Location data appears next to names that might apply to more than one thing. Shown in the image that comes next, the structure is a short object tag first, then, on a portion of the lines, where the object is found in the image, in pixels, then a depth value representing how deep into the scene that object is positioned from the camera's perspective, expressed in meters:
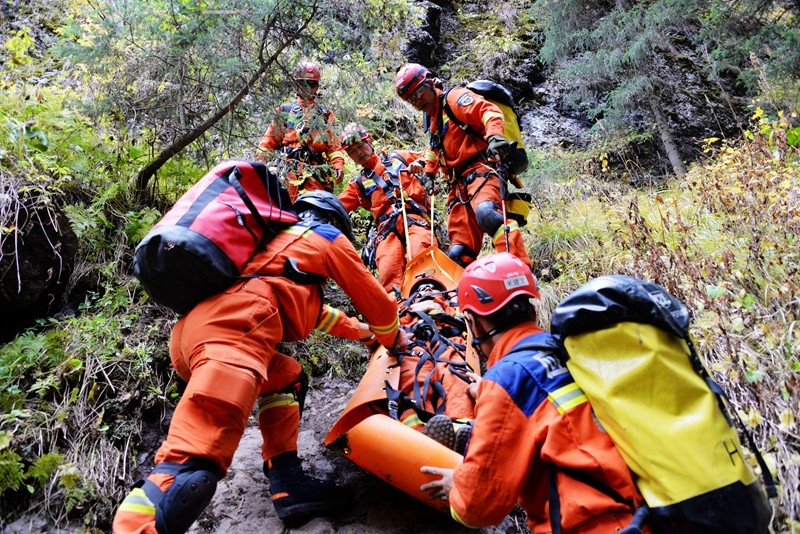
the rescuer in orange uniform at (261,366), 2.37
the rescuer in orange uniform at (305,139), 5.05
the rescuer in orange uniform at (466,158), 4.93
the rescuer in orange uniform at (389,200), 5.96
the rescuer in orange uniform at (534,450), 1.70
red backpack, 2.63
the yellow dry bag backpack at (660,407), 1.48
